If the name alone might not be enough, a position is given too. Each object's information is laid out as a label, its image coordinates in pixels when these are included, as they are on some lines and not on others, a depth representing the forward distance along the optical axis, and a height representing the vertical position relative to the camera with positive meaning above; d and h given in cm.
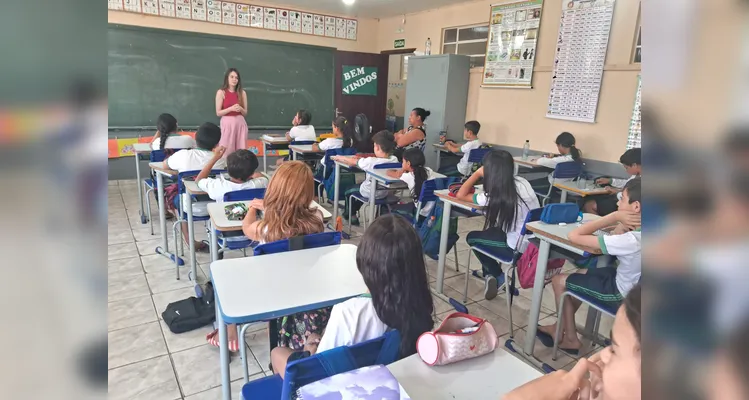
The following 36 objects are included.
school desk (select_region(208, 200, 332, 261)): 216 -60
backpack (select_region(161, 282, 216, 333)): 244 -121
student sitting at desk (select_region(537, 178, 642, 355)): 179 -53
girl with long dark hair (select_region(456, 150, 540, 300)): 255 -50
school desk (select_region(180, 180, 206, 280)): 270 -62
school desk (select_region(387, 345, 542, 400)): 106 -65
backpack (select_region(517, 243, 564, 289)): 235 -78
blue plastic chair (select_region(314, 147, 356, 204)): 447 -49
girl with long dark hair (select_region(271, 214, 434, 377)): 129 -56
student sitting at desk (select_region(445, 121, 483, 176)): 515 -37
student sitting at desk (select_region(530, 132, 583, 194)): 455 -37
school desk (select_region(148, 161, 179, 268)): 313 -77
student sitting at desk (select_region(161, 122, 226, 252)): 311 -44
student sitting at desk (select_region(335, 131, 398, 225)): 372 -44
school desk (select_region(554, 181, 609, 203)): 379 -57
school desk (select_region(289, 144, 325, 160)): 471 -48
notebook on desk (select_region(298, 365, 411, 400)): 88 -56
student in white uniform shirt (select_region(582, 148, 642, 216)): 395 -67
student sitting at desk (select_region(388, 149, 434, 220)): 333 -48
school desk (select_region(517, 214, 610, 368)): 203 -63
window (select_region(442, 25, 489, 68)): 583 +99
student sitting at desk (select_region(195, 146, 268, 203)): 265 -49
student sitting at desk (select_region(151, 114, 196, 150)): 395 -38
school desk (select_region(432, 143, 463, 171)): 561 -49
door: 727 +39
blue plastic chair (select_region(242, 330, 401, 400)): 103 -61
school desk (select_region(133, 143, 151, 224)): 398 -59
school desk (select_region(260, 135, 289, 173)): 535 -47
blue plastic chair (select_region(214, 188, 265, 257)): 247 -77
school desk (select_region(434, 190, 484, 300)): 266 -62
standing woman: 464 -12
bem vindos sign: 733 +44
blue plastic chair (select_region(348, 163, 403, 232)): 366 -76
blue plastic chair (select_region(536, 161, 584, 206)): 425 -47
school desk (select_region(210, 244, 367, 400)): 141 -63
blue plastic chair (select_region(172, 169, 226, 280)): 292 -77
